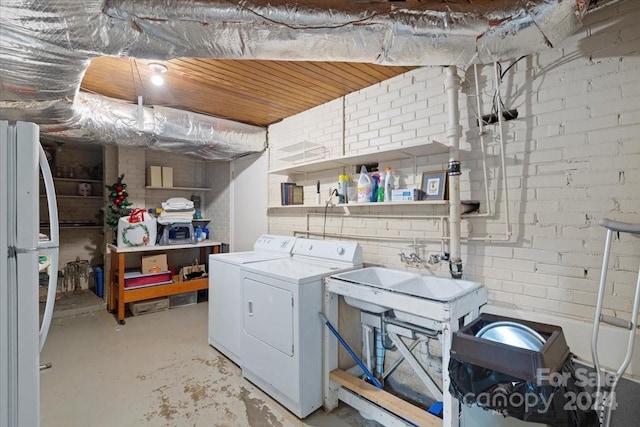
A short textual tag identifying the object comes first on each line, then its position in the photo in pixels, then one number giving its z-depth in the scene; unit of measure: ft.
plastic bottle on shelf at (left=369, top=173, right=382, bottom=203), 8.41
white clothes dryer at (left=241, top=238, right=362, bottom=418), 6.74
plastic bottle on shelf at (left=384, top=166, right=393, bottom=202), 8.05
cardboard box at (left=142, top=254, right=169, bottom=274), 13.09
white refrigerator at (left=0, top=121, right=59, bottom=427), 3.70
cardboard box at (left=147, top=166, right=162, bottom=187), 14.67
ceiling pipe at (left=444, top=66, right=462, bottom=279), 6.68
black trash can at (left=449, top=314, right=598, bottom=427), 3.81
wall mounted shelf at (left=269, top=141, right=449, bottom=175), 7.17
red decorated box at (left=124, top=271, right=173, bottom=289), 12.50
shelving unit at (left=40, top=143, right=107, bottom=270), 14.98
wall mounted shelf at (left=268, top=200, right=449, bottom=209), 6.99
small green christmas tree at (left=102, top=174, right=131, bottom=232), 13.09
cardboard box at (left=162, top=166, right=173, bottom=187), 15.10
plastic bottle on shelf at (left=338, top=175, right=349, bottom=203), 9.19
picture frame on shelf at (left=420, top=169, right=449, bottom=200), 7.15
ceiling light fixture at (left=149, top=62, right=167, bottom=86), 7.57
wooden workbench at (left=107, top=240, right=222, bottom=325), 11.98
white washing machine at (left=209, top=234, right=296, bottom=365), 8.91
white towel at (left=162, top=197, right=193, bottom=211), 13.88
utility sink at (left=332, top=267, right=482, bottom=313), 6.59
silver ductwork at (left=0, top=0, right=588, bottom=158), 4.42
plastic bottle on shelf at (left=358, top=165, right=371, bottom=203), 8.51
